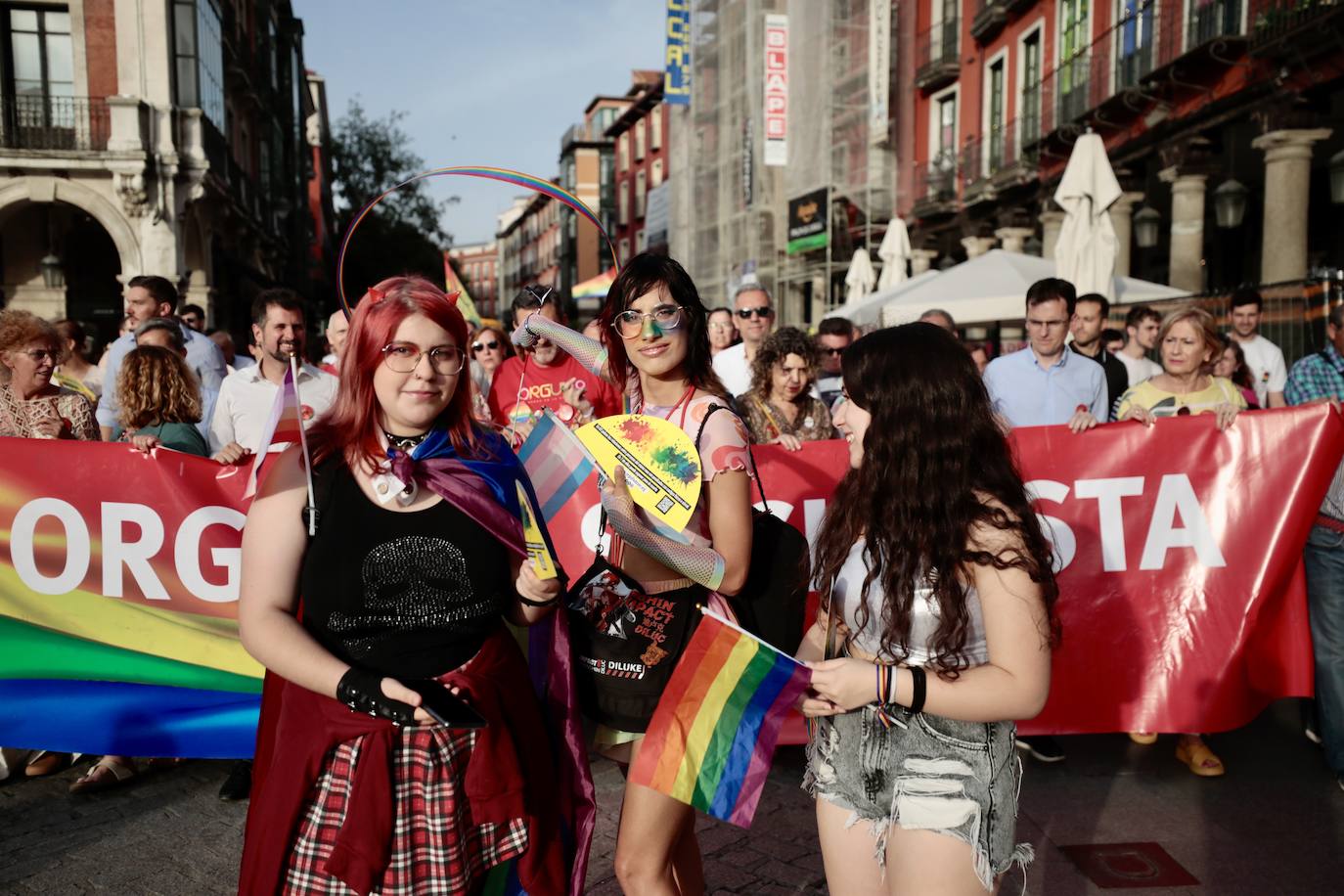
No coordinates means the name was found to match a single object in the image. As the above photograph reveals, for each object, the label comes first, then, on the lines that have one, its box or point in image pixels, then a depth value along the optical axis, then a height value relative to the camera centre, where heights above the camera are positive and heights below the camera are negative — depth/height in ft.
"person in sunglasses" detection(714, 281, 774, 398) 21.39 +1.49
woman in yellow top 14.92 +0.00
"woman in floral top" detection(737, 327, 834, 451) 16.99 -0.10
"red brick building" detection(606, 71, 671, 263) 190.39 +46.49
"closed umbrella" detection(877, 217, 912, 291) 57.52 +7.48
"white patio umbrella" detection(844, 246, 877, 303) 61.41 +6.61
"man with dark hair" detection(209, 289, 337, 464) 16.20 +0.14
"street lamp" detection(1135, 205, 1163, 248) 49.62 +7.67
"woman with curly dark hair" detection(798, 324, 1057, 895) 6.23 -1.54
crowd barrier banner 13.70 -2.72
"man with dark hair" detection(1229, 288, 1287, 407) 24.89 +0.79
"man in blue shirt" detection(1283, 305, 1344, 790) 13.39 -3.07
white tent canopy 35.94 +3.46
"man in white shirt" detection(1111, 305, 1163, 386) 25.49 +1.06
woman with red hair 6.45 -1.61
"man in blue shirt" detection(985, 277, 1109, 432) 17.38 +0.18
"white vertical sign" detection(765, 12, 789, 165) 101.55 +29.77
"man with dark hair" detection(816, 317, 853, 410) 21.81 +0.79
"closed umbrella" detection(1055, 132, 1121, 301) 34.01 +5.49
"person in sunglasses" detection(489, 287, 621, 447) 17.80 +0.13
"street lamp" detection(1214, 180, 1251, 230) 43.21 +7.65
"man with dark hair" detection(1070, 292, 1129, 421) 20.48 +1.20
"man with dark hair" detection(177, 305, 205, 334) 27.29 +2.17
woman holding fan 7.52 -1.17
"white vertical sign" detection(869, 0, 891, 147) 87.51 +27.89
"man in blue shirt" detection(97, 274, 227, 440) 20.92 +1.29
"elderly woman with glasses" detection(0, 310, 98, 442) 14.90 +0.24
